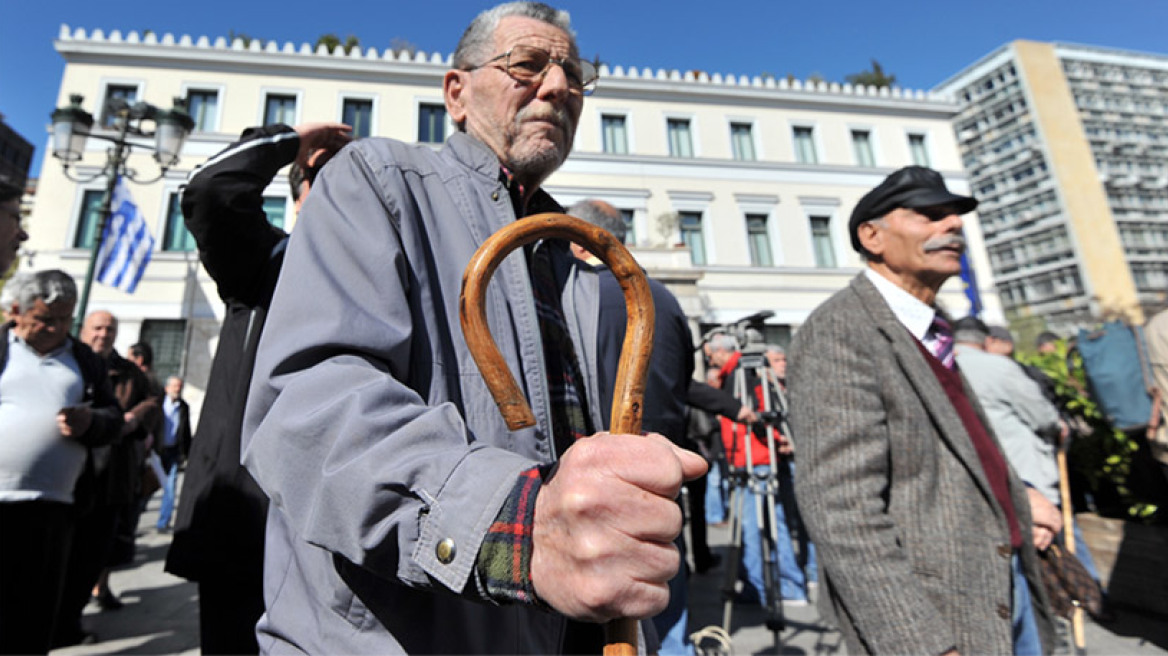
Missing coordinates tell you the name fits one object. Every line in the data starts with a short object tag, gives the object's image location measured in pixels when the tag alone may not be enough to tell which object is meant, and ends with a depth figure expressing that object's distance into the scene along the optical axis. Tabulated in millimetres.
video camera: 4270
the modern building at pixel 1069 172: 64381
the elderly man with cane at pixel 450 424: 637
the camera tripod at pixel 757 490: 3562
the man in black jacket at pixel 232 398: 1827
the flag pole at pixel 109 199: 6852
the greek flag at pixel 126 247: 11664
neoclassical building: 18609
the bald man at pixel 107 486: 3404
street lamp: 6539
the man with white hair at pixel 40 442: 2547
